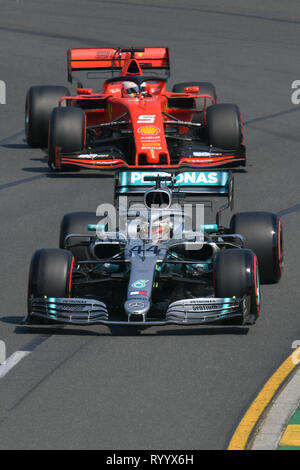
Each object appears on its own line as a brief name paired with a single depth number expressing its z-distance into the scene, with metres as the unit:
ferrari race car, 32.41
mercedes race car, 19.25
